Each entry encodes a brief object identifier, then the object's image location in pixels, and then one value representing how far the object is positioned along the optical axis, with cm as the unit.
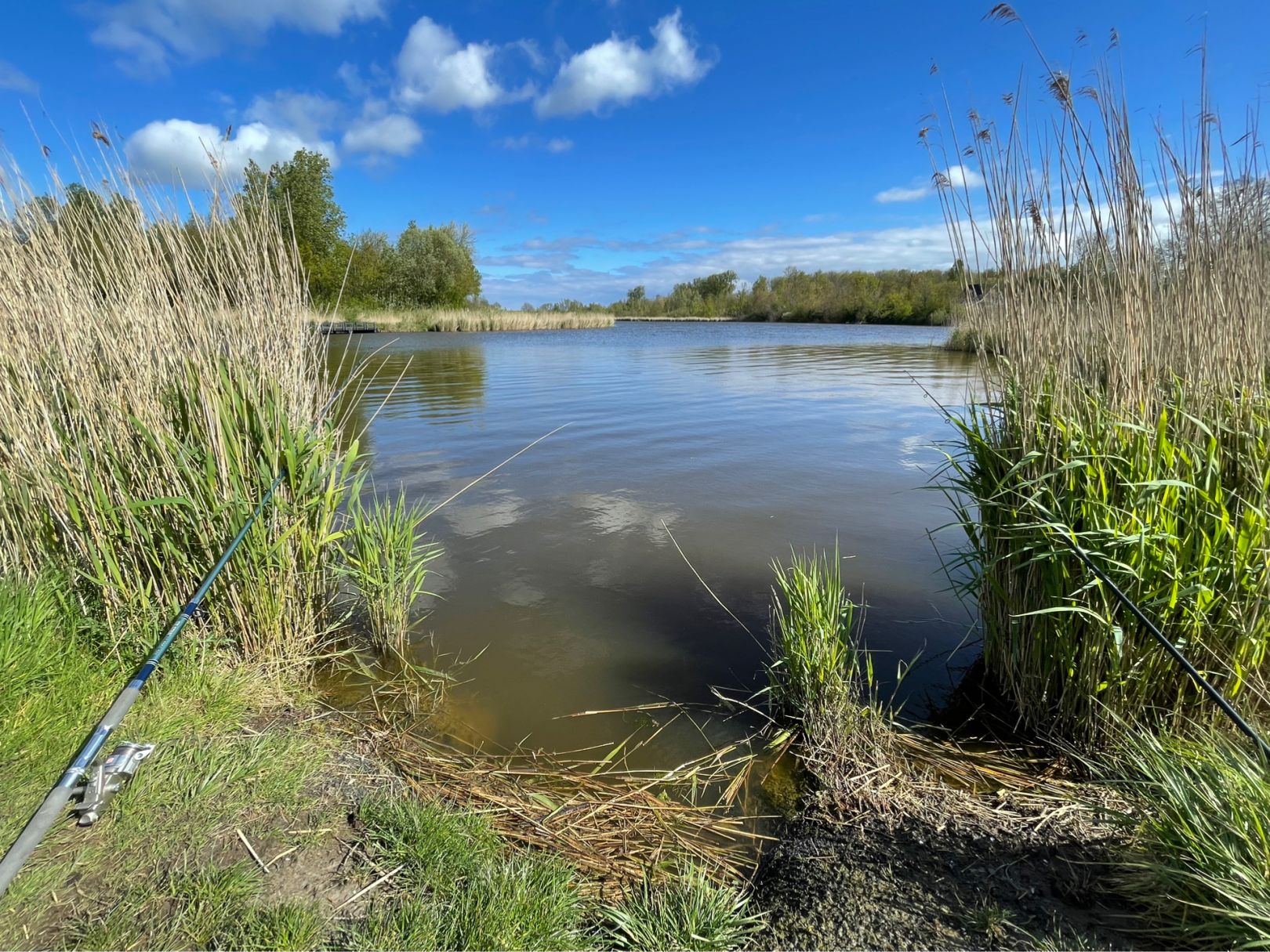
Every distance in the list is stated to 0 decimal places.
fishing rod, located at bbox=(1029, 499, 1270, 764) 174
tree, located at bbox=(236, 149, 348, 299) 3278
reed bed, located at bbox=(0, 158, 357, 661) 313
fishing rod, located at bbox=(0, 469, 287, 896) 155
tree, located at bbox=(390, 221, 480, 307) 5775
